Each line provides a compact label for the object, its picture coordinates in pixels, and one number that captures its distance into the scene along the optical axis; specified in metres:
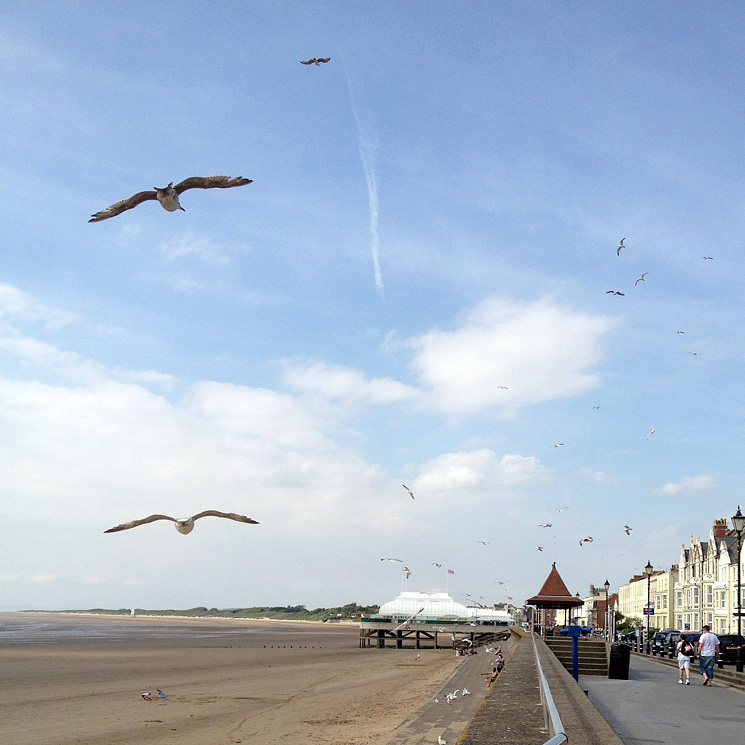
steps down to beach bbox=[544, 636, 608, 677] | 24.38
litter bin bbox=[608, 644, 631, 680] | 22.56
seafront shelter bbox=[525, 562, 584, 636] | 33.34
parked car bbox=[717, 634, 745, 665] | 30.70
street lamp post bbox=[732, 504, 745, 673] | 22.50
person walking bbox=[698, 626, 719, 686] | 21.53
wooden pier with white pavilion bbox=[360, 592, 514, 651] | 74.29
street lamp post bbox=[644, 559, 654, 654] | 47.14
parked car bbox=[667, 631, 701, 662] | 35.06
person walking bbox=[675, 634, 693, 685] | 20.89
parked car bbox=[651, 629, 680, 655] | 39.36
